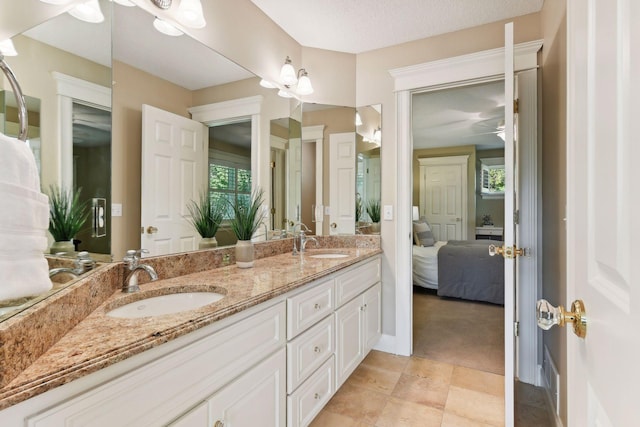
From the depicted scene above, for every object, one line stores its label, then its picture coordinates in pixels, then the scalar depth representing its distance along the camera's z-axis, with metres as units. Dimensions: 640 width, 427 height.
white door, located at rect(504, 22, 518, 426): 1.49
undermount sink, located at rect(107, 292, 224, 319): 1.15
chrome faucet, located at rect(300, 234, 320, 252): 2.48
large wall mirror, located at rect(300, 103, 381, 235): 2.69
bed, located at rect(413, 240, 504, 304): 3.85
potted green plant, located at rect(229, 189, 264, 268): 1.76
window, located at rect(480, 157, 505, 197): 6.67
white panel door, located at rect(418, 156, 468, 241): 6.42
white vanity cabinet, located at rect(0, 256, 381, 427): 0.68
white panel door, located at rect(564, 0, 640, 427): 0.42
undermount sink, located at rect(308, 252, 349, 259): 2.40
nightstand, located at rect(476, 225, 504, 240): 6.46
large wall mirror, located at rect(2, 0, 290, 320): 0.98
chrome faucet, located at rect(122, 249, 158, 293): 1.22
